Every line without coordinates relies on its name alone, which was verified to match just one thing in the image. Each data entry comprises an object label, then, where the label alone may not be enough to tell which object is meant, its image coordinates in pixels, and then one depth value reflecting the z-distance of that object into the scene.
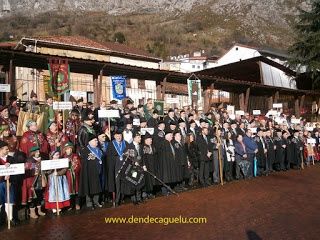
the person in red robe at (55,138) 7.50
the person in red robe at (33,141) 7.17
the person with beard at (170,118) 9.80
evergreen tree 23.37
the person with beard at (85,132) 7.82
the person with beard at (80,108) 8.56
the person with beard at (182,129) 9.71
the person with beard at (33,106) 8.24
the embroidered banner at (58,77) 8.91
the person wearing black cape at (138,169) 7.72
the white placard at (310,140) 14.72
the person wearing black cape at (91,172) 7.41
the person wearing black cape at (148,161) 8.23
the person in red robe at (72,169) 7.33
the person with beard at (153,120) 9.46
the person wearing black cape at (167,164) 8.82
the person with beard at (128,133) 8.09
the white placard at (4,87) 7.75
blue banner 10.32
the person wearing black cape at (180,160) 9.07
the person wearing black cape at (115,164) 7.73
